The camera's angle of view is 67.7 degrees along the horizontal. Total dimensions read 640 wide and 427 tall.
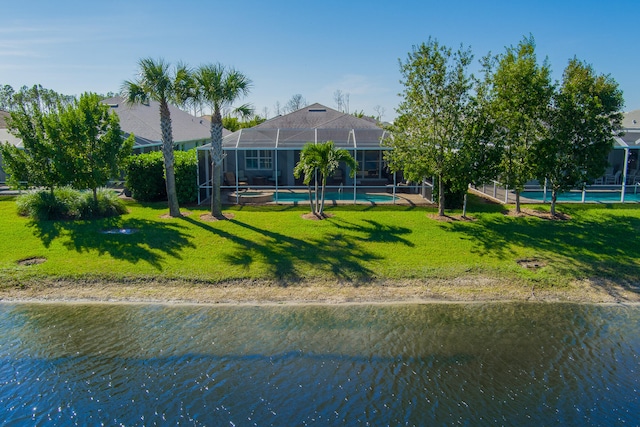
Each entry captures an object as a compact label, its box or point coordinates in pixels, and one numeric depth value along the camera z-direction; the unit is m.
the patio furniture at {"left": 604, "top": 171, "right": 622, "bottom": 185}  24.31
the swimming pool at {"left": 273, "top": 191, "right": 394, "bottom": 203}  21.11
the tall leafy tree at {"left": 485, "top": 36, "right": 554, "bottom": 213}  15.94
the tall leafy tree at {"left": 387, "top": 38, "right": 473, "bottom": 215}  15.96
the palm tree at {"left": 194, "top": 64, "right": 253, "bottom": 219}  15.82
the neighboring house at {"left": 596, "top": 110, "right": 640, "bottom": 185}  23.16
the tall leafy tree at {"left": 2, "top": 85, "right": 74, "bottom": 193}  16.41
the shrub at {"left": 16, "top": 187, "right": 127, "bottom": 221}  16.59
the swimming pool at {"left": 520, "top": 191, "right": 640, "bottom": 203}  21.34
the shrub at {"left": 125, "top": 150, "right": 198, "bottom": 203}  19.86
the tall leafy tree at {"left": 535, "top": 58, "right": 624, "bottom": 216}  15.91
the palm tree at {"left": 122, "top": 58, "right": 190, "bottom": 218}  15.71
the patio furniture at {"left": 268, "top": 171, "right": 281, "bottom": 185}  24.20
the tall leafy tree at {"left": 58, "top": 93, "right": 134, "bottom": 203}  16.30
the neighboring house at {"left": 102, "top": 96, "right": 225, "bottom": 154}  25.94
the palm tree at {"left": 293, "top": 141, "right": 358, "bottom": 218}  16.80
